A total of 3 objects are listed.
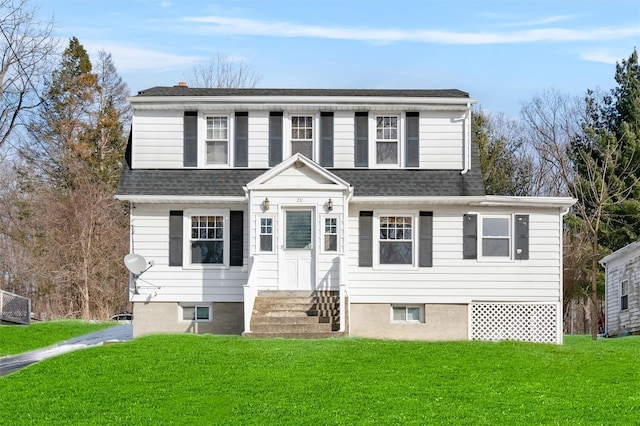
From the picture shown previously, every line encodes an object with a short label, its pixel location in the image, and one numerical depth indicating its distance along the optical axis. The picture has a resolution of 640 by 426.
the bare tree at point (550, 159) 53.06
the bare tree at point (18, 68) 40.97
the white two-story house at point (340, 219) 26.00
